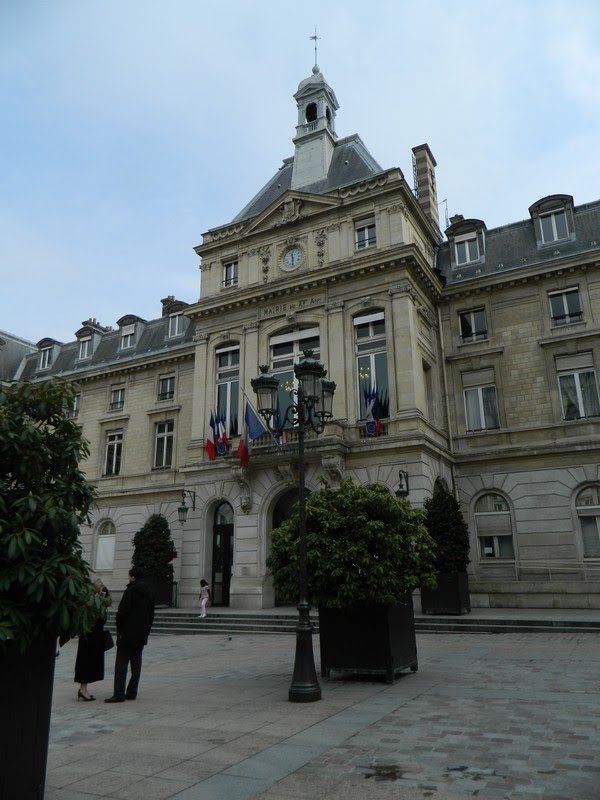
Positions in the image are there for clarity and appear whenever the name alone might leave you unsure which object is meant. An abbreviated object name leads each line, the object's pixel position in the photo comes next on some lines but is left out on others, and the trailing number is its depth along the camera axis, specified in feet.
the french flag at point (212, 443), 75.69
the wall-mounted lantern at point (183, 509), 77.87
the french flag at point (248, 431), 70.59
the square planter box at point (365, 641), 32.04
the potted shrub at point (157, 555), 79.20
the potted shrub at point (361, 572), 32.01
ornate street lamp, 28.43
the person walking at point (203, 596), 66.23
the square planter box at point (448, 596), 59.37
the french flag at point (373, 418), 69.21
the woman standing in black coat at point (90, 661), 29.89
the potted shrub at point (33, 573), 14.33
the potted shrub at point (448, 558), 59.62
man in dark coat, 29.53
